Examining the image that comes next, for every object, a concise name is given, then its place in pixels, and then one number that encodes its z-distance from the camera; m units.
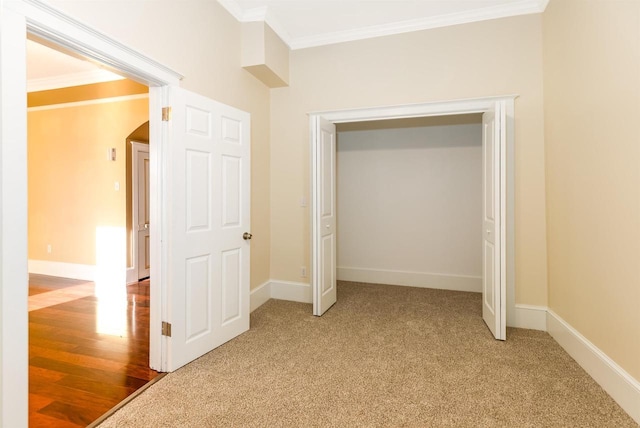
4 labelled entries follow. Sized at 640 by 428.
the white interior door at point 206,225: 2.45
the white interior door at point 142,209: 5.27
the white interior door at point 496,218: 2.86
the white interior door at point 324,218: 3.55
